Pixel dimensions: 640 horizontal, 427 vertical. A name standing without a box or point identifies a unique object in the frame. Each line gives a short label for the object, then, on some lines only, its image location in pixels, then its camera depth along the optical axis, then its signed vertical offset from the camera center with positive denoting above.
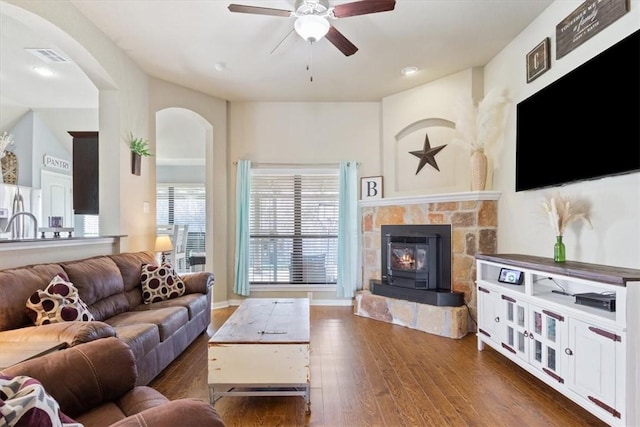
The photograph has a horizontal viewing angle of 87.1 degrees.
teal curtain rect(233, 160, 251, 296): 4.98 -0.33
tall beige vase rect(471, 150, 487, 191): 3.73 +0.52
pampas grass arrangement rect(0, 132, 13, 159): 3.28 +0.71
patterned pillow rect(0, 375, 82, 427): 0.84 -0.50
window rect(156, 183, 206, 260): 8.05 +0.18
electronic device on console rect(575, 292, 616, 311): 1.95 -0.51
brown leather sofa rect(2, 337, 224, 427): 1.29 -0.67
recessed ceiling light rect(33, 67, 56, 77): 4.27 +1.87
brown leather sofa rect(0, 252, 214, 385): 1.93 -0.69
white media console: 1.77 -0.74
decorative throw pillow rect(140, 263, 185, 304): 3.40 -0.71
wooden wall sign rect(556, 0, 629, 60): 2.23 +1.41
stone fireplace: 3.69 -0.36
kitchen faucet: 2.89 -0.08
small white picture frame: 4.90 +0.41
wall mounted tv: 2.07 +0.68
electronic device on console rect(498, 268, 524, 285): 2.81 -0.52
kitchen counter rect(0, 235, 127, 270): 2.45 -0.29
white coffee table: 2.15 -0.95
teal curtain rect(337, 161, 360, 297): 4.99 -0.23
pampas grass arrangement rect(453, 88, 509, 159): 3.60 +1.05
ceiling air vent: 3.79 +1.86
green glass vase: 2.54 -0.27
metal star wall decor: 4.39 +0.82
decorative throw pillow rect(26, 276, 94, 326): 2.15 -0.59
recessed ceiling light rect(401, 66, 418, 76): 4.04 +1.77
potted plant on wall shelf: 3.88 +0.75
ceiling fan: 2.43 +1.51
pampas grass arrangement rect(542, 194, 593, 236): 2.50 +0.02
